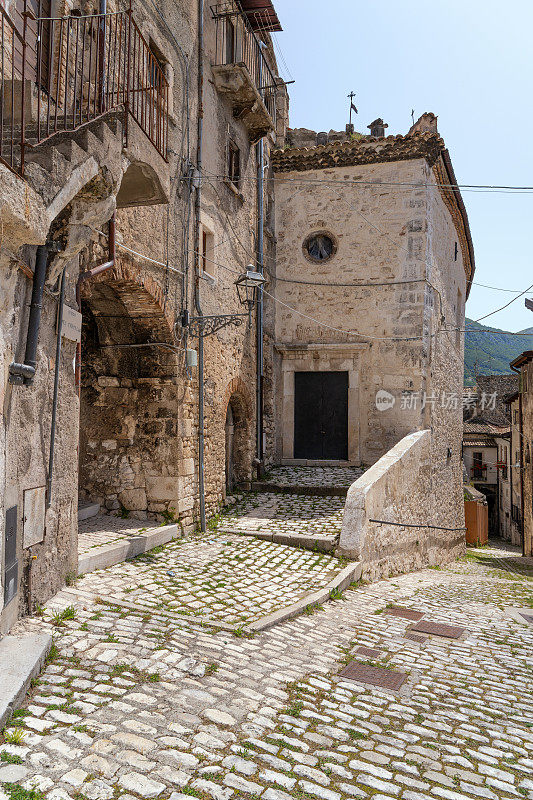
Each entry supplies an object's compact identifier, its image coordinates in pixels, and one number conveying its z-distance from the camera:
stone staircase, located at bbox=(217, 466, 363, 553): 8.66
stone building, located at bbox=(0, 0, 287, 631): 4.24
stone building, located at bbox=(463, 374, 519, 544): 31.19
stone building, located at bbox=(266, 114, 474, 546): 13.23
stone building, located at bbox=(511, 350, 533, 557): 15.39
